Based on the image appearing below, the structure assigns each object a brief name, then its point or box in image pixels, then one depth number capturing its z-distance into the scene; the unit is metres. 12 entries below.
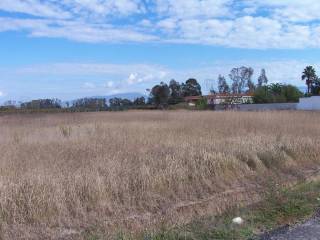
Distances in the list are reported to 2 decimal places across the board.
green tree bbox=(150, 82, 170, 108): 61.02
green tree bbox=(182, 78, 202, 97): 81.83
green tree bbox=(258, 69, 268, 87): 87.23
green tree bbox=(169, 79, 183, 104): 67.89
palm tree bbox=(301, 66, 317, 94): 73.18
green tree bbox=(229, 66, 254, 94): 81.53
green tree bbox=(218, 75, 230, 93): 83.77
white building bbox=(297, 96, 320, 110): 48.03
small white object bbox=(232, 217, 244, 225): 4.98
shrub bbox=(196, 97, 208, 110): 54.29
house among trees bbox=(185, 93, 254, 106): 62.17
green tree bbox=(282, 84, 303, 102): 64.29
